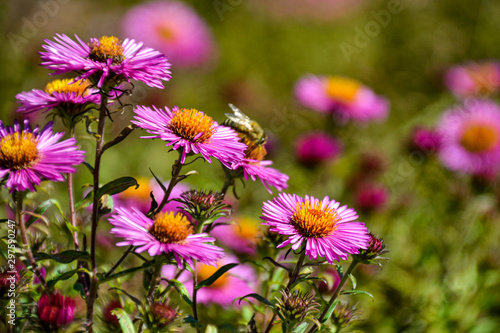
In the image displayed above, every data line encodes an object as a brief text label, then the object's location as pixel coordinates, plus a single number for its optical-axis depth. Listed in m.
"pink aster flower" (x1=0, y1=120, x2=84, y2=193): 2.17
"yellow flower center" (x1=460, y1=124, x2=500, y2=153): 5.79
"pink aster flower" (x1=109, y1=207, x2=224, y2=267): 2.08
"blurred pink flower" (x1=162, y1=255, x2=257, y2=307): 3.91
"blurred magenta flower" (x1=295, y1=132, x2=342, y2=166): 5.15
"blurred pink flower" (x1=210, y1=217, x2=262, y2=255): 4.54
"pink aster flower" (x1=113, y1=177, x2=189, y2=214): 4.13
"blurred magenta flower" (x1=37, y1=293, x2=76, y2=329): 2.32
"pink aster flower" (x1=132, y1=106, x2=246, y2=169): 2.37
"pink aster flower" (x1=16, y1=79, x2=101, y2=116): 2.43
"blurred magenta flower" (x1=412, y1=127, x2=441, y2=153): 5.12
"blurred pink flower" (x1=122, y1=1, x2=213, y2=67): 8.16
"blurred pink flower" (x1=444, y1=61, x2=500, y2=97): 7.43
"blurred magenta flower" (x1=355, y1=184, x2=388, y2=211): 4.93
